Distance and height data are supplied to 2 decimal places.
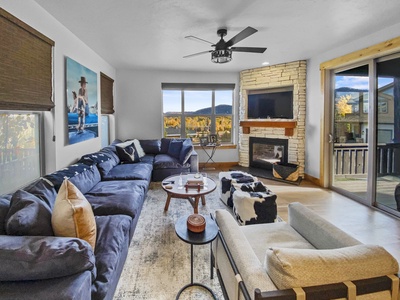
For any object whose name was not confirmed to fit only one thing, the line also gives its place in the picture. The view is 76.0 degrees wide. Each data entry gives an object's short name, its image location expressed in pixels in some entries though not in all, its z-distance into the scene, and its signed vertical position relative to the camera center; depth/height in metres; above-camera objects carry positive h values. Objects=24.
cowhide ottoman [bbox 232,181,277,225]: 2.95 -0.81
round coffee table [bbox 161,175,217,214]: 3.16 -0.67
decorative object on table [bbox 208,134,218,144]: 6.43 +0.00
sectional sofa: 1.22 -0.62
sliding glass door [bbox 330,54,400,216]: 3.59 +0.08
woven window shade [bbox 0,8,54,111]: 2.23 +0.71
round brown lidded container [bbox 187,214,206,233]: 1.88 -0.63
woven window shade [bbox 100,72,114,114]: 5.23 +0.96
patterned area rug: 2.00 -1.17
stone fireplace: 5.55 +0.56
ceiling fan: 3.41 +1.20
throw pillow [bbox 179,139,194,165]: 5.20 -0.31
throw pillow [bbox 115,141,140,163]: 4.88 -0.29
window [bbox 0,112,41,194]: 2.46 -0.12
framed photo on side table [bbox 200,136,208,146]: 6.39 -0.08
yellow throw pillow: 1.57 -0.50
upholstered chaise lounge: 1.04 -0.59
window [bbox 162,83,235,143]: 6.67 +0.73
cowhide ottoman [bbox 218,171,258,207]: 3.82 -0.67
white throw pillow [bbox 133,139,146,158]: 5.43 -0.22
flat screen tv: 5.84 +0.80
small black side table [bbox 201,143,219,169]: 6.67 -0.37
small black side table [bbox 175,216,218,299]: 1.79 -0.70
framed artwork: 3.58 +0.56
